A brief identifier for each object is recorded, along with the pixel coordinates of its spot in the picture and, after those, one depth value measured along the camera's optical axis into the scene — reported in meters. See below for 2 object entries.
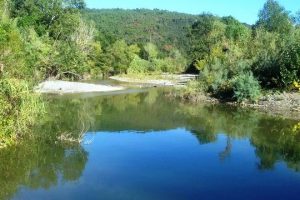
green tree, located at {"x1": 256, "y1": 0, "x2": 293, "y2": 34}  75.80
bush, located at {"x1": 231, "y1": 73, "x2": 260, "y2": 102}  34.56
